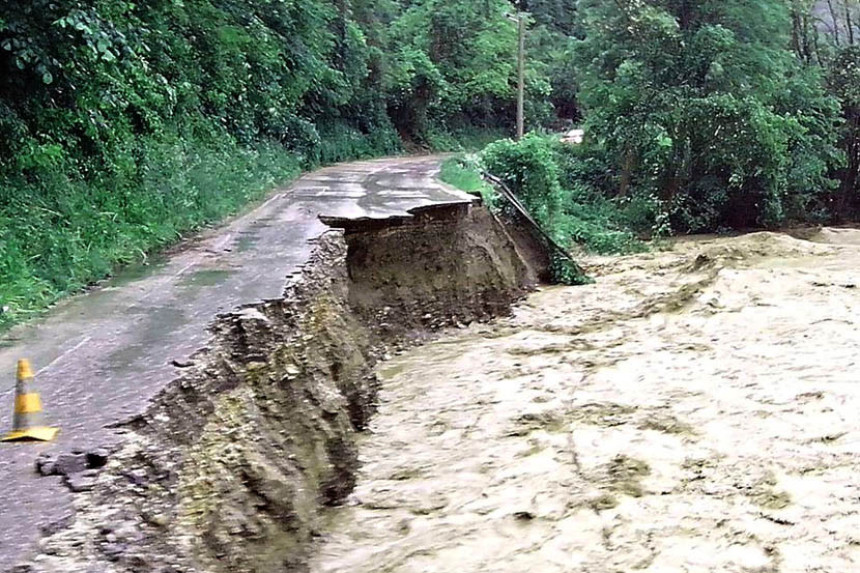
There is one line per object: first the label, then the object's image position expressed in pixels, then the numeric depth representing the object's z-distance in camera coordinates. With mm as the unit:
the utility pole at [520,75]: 28719
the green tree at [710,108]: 23547
